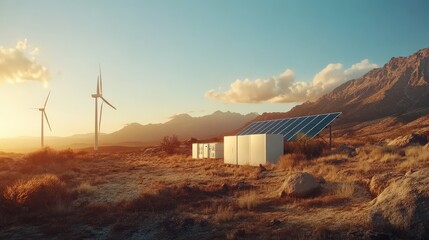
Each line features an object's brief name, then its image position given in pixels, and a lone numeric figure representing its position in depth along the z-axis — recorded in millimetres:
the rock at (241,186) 21969
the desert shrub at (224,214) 14719
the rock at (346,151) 34641
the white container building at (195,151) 52575
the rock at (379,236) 11133
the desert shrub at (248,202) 16766
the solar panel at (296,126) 41438
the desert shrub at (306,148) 35875
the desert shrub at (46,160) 38191
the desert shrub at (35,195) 18141
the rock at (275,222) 13625
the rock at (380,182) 15898
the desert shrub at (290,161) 30000
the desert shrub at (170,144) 65625
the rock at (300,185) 18047
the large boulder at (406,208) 11391
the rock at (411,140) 40431
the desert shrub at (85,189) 22641
